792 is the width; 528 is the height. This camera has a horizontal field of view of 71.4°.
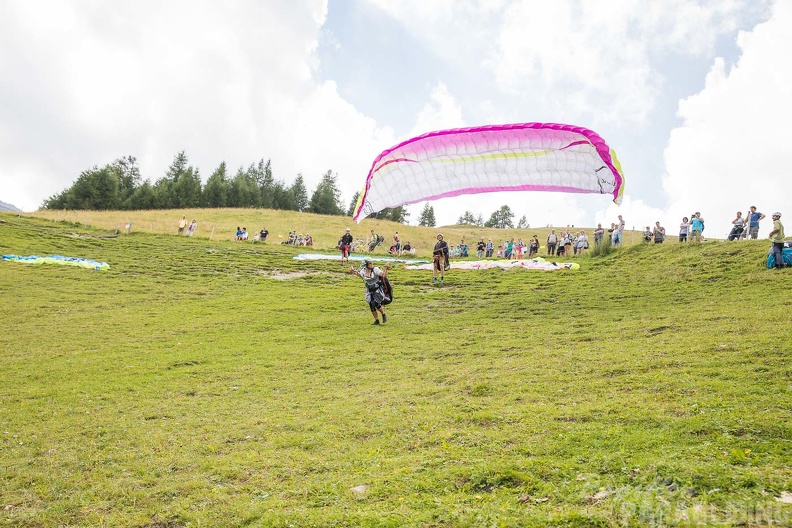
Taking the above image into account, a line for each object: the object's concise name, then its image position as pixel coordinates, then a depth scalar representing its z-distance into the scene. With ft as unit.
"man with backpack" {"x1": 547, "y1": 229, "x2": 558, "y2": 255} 112.27
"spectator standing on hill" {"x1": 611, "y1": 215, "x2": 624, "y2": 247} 99.30
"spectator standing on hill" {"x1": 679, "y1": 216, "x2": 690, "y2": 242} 91.86
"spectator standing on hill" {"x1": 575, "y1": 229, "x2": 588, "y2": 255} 107.49
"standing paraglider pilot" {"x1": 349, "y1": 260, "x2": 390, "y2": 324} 57.82
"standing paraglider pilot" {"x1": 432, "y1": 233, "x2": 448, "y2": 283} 78.07
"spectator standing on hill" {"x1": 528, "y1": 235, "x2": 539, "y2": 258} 115.75
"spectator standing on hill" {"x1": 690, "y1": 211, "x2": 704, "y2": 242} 83.05
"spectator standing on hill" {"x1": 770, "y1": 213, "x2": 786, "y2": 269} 60.33
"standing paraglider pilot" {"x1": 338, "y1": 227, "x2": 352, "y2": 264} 101.96
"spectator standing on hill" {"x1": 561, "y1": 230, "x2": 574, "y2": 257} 109.69
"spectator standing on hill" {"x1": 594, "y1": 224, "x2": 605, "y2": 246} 102.76
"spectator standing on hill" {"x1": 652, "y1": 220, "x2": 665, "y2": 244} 93.40
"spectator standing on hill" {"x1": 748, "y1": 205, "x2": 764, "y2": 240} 78.12
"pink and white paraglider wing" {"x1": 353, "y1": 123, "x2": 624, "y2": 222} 57.98
